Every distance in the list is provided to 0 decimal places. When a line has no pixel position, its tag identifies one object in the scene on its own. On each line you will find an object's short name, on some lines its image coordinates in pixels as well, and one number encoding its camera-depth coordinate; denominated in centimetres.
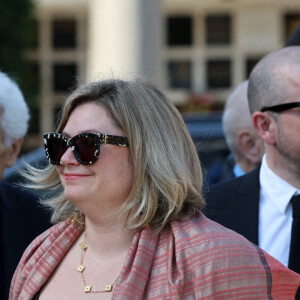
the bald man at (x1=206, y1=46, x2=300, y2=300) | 552
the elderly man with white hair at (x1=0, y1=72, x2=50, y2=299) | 605
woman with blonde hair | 408
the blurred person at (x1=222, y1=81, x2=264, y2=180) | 825
